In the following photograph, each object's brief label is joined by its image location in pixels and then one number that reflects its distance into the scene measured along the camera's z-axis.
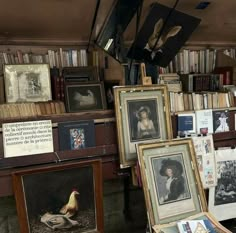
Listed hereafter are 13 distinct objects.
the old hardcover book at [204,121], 1.84
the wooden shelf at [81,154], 1.48
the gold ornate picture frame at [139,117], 1.63
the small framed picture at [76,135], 1.57
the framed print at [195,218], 1.49
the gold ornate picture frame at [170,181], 1.56
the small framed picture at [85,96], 1.65
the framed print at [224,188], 1.90
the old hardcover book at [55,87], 1.76
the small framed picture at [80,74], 1.81
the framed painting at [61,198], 1.47
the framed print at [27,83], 1.62
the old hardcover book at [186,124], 1.81
